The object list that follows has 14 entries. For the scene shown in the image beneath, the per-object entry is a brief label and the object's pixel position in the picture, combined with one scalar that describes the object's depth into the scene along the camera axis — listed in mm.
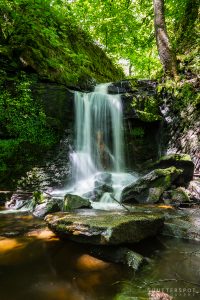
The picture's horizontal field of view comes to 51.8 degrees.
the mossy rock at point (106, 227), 2700
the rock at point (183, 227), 3147
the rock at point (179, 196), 4946
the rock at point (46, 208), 4231
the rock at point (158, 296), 1874
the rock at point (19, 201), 5046
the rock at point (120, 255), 2443
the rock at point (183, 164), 5623
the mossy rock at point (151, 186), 5215
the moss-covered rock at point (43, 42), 5397
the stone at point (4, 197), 5420
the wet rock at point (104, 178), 6486
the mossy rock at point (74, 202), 4291
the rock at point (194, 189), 5145
